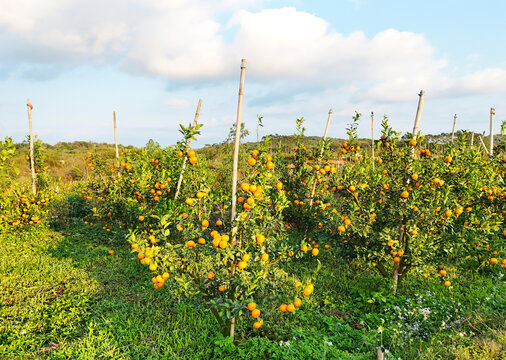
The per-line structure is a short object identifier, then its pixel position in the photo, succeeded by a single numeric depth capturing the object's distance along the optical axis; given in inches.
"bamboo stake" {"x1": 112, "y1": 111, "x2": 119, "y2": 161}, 285.3
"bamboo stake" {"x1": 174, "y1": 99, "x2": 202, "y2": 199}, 169.5
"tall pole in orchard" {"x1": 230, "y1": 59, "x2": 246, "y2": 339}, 112.7
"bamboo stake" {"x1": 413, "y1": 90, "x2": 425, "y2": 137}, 150.1
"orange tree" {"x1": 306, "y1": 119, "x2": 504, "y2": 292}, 146.9
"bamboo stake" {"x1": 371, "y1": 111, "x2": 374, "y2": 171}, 371.2
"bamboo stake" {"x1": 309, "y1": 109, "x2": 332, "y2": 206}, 212.3
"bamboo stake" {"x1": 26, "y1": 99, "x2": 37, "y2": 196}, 260.2
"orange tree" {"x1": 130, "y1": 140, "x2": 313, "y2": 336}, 105.3
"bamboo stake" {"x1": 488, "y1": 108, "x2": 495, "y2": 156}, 212.4
